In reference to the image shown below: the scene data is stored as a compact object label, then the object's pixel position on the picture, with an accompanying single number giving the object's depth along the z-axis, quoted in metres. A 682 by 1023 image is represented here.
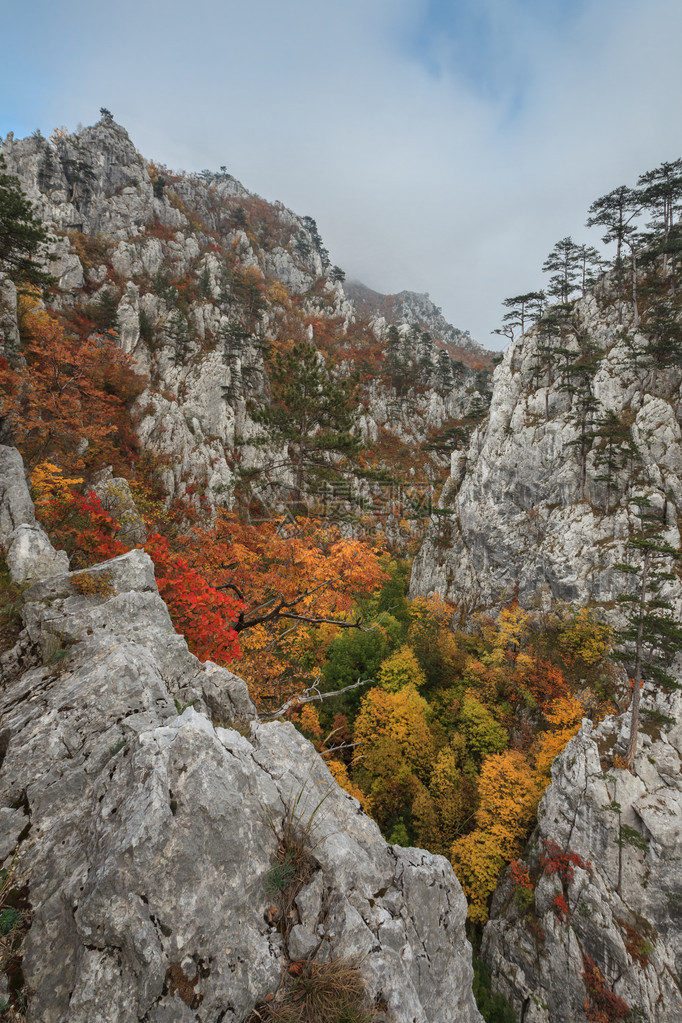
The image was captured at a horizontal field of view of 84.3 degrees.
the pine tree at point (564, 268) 47.00
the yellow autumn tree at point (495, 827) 20.92
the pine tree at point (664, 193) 40.72
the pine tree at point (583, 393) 33.38
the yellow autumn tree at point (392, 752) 22.03
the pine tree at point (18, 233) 14.84
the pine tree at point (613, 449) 30.91
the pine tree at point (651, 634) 18.72
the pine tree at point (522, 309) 48.06
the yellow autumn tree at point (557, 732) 23.75
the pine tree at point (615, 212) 42.75
